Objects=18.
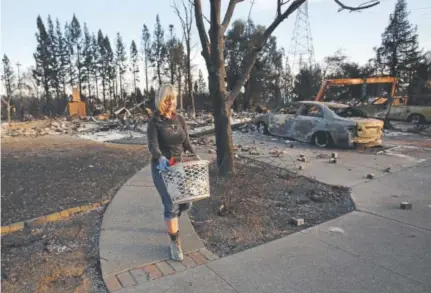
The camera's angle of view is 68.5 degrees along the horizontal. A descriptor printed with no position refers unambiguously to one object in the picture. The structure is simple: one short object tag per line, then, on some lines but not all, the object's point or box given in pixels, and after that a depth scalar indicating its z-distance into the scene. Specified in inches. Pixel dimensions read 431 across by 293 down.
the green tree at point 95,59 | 1971.0
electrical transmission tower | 1436.9
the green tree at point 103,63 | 1994.3
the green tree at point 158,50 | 1963.6
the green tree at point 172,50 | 1479.1
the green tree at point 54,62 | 1803.5
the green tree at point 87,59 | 1932.8
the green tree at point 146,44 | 2005.4
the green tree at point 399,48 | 1481.3
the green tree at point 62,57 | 1845.5
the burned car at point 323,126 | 369.1
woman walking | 127.1
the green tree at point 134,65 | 2090.3
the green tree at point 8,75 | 1835.6
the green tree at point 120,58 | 2057.1
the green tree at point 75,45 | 1902.1
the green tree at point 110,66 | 2017.7
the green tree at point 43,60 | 1779.0
